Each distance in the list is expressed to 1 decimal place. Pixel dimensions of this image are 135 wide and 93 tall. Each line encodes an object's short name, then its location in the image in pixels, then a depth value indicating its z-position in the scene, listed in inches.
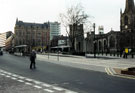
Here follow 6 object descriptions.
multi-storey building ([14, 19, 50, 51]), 5398.6
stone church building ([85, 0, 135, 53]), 2726.4
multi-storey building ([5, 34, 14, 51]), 5979.3
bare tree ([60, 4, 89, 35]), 1805.9
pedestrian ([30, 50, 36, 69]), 692.7
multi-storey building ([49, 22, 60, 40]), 6286.4
